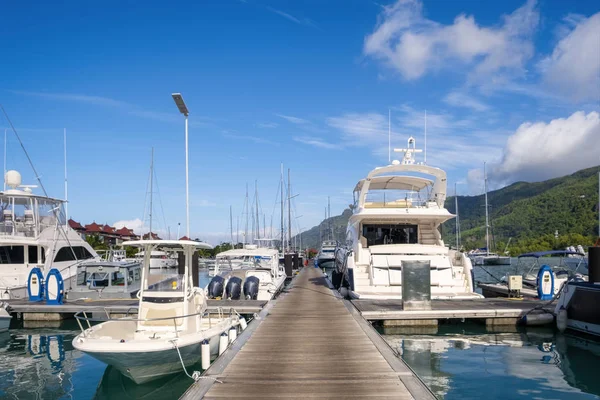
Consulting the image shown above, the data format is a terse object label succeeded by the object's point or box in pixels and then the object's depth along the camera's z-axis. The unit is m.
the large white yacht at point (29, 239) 23.09
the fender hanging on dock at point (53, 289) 19.84
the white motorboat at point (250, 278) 21.36
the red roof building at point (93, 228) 76.24
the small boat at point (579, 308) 14.74
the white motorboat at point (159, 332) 10.12
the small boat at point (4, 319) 18.20
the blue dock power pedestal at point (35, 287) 20.72
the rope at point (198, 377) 8.27
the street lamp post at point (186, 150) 14.06
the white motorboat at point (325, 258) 56.12
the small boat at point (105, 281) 22.22
